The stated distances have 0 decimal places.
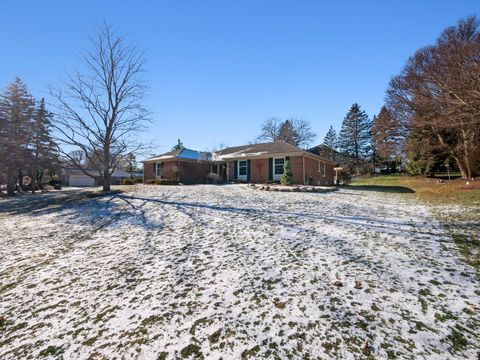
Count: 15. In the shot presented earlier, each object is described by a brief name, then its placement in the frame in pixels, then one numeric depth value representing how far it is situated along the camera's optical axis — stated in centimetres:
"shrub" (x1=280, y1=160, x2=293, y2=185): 1547
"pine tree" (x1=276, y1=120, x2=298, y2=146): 3781
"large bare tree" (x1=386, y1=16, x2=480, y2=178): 1162
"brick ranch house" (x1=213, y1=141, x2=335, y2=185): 1689
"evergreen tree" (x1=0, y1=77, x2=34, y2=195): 1873
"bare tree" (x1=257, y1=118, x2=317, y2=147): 3800
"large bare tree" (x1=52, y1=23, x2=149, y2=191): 1350
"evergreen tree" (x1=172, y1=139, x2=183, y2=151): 5763
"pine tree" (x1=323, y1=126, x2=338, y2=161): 4819
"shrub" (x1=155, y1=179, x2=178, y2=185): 1920
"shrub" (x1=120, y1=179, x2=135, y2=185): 2260
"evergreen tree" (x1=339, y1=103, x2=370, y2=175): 4150
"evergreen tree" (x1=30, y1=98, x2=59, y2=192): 2108
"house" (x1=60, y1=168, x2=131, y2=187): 4091
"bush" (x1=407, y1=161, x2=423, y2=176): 2622
